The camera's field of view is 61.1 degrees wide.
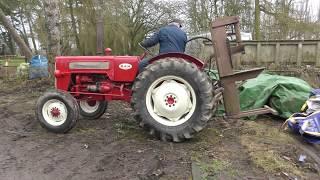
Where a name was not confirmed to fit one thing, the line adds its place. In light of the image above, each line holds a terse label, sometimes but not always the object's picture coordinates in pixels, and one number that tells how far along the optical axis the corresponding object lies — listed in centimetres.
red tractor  348
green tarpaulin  456
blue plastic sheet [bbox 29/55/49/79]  816
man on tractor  392
